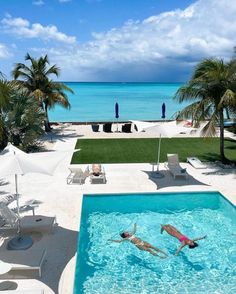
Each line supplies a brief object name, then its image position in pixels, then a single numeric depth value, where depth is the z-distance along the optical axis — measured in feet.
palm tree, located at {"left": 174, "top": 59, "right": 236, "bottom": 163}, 33.85
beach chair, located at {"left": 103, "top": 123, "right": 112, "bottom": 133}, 59.61
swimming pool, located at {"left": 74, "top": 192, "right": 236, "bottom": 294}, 17.17
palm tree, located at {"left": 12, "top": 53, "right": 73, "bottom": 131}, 55.58
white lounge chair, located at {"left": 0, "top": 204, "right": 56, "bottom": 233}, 20.96
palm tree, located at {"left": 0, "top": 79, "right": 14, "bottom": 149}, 22.80
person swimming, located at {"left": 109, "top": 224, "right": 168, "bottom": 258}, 20.24
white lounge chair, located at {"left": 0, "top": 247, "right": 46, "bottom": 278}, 16.84
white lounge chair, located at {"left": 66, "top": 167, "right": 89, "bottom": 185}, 30.92
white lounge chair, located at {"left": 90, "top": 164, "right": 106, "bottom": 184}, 30.98
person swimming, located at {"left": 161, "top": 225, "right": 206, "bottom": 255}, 20.77
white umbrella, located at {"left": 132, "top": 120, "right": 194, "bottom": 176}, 32.55
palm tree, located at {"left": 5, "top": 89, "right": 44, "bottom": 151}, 42.61
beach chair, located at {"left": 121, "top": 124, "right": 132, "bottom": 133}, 59.30
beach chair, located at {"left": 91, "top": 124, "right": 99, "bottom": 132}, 59.92
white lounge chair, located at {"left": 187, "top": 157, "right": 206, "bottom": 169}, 35.97
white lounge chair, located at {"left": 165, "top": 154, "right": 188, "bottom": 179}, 32.04
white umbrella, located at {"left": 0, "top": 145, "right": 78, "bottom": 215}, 19.07
